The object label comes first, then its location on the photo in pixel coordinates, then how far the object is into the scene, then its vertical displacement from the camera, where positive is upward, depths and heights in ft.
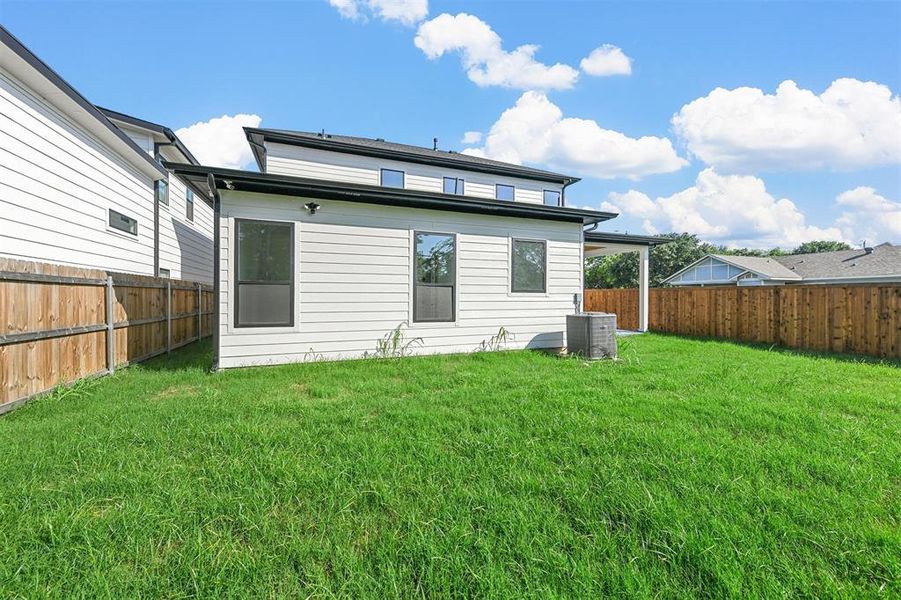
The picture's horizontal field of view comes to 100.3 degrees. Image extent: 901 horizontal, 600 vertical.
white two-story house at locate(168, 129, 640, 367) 19.27 +2.01
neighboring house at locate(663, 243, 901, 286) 60.64 +6.57
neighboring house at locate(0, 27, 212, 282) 16.08 +6.84
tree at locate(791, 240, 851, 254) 147.74 +22.45
